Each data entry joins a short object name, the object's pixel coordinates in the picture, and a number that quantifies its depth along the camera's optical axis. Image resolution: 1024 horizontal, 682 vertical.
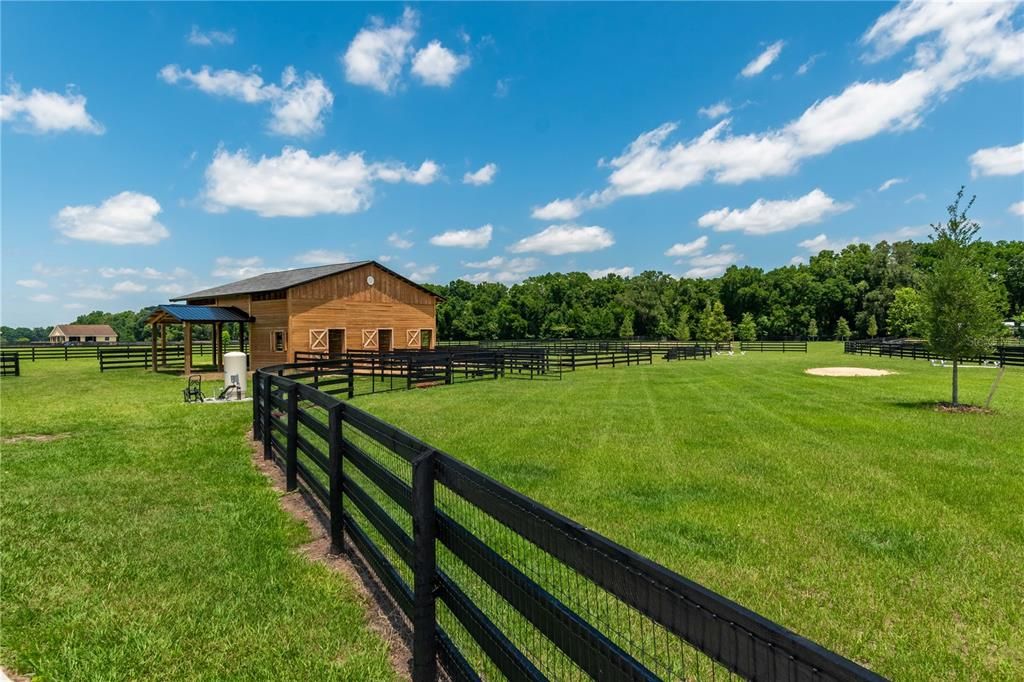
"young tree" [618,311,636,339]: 93.38
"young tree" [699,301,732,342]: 70.94
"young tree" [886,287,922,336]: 65.69
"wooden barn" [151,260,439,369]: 28.61
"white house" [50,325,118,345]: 109.88
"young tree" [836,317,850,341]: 83.29
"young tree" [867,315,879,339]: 79.19
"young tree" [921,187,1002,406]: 14.52
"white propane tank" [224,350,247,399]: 16.58
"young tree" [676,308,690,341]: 80.88
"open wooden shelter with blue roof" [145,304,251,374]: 27.09
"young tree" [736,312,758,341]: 83.56
